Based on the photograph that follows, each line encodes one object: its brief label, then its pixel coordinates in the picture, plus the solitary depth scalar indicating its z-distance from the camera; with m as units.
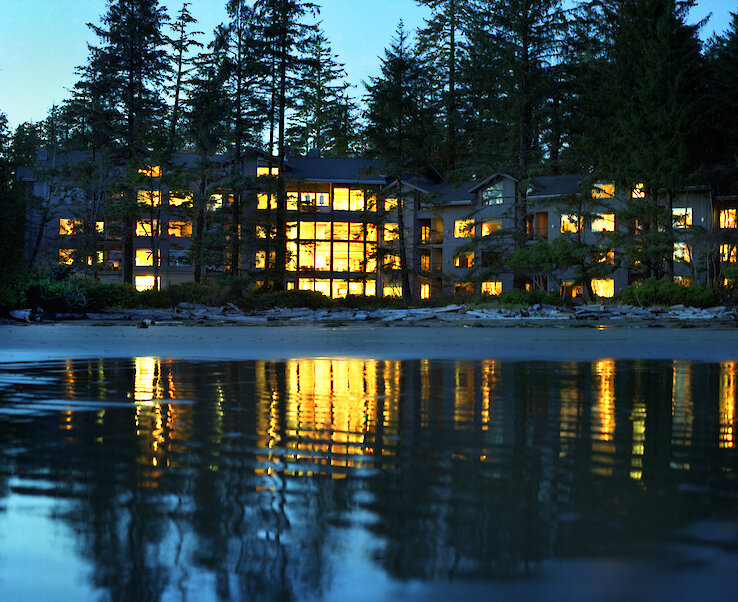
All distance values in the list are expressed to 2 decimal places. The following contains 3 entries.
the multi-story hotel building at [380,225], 54.06
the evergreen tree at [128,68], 64.50
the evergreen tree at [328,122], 91.12
